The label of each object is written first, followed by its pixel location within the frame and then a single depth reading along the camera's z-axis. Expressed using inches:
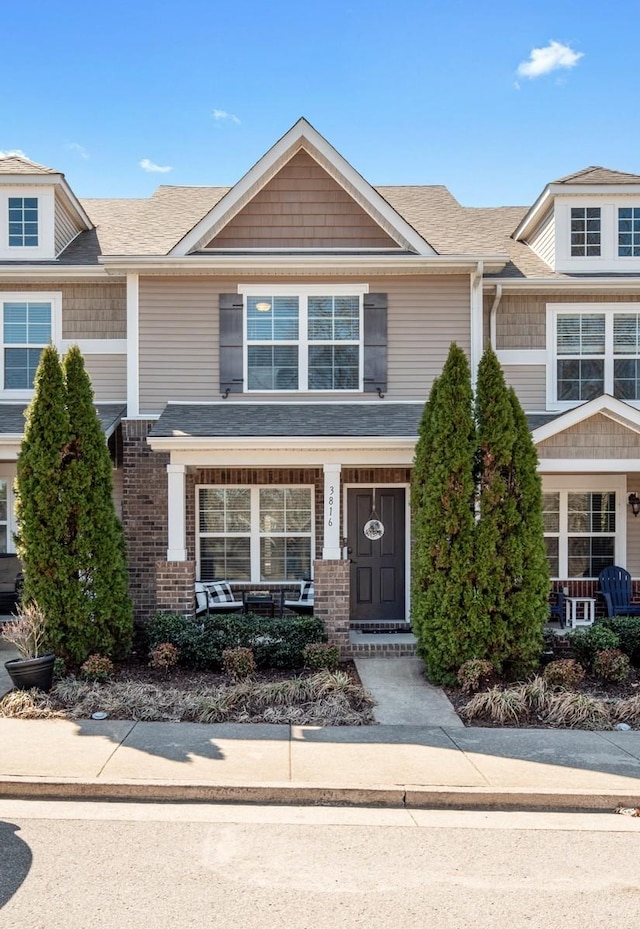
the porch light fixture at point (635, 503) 444.8
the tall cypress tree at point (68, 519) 329.7
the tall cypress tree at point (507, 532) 324.8
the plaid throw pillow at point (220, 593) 413.7
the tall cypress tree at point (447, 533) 325.7
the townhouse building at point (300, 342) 412.5
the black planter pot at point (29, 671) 300.5
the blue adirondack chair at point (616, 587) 430.0
